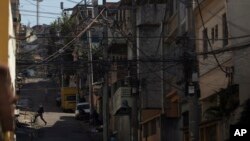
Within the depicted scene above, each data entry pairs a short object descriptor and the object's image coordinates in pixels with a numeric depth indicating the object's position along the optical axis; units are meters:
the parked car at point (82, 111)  61.16
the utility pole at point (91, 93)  55.85
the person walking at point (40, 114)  52.56
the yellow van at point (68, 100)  73.56
